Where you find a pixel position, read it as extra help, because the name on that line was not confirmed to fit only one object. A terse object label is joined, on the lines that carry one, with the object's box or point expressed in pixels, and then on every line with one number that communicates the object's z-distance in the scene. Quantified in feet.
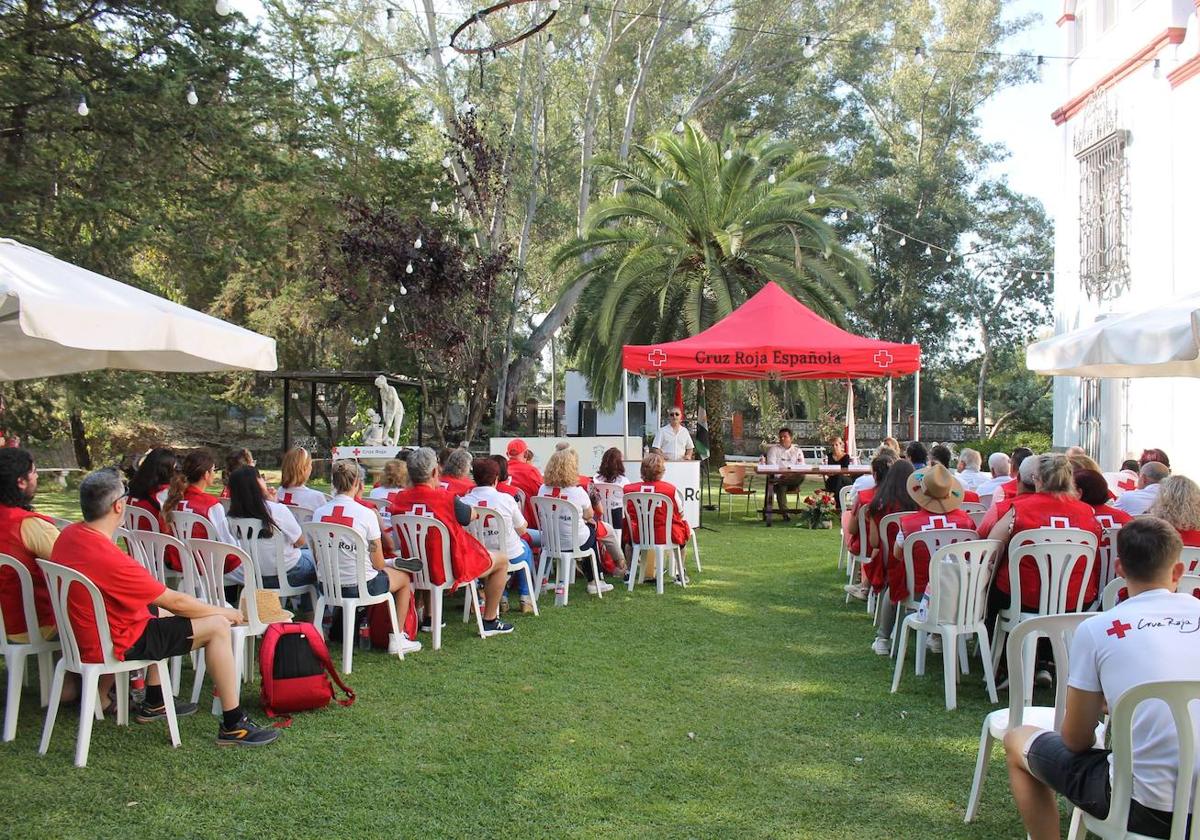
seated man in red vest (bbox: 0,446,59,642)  13.57
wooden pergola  48.44
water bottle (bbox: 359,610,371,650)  19.84
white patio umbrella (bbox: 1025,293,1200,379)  16.62
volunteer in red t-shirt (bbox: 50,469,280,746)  12.67
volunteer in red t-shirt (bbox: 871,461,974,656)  17.75
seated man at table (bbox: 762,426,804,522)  42.19
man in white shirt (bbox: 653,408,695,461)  40.57
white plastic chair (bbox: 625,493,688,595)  25.71
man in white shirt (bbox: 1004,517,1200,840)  7.89
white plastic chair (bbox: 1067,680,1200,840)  7.69
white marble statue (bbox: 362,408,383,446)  53.83
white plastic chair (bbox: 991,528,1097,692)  15.72
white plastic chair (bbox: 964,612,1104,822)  9.87
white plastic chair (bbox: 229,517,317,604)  17.88
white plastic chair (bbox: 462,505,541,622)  21.61
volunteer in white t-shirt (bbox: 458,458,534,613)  21.72
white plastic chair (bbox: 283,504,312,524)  19.69
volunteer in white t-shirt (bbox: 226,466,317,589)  17.83
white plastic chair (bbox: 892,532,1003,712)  15.79
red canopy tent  37.24
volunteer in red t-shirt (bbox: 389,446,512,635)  19.57
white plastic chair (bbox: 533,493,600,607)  24.41
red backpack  14.93
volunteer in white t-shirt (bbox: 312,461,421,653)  17.89
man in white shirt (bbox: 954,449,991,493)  25.44
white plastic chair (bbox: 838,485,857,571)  28.04
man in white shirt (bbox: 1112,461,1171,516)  18.29
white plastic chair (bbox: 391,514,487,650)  19.39
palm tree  56.03
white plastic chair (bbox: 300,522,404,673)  17.62
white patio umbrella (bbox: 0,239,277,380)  13.64
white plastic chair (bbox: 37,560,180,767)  12.66
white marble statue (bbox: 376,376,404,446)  54.49
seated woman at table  42.11
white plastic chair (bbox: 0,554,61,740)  13.52
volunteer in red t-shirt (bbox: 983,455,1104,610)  15.98
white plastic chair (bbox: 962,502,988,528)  21.66
